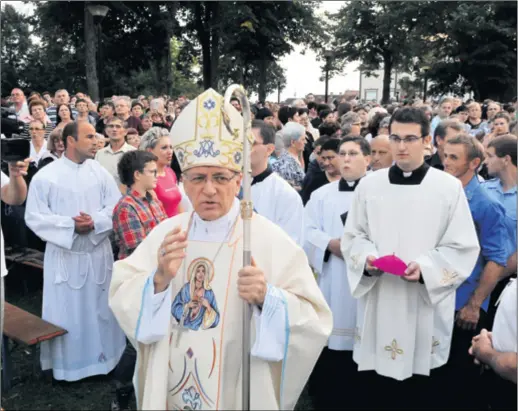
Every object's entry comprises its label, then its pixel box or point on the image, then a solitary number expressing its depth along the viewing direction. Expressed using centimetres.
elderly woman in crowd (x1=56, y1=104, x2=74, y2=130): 934
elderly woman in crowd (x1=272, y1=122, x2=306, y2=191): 646
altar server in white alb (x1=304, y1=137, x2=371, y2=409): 452
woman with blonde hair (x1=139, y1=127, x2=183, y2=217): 548
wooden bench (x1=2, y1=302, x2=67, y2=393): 457
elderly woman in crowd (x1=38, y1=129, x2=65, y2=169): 689
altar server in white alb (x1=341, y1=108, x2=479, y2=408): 374
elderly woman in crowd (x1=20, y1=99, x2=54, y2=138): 944
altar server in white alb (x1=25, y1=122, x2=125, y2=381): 478
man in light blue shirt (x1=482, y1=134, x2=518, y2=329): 452
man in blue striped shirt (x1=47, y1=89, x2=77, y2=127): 1110
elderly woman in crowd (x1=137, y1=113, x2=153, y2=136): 991
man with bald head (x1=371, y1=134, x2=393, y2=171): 515
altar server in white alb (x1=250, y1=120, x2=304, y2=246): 458
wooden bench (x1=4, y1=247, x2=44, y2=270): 652
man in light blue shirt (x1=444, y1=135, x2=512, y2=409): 408
